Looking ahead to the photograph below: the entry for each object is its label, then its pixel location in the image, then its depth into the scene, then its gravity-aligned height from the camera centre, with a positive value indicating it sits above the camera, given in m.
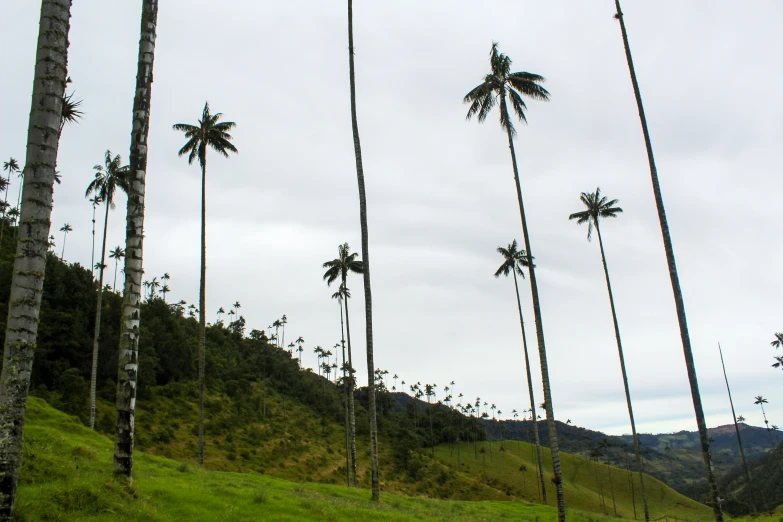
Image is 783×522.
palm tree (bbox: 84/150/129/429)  38.31 +19.37
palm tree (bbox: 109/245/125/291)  87.06 +31.36
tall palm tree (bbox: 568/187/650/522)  41.91 +16.10
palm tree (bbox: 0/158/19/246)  69.62 +37.86
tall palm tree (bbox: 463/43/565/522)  25.75 +16.52
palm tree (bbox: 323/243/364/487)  43.69 +13.38
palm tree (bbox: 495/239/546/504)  48.25 +14.31
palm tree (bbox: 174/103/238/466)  34.12 +19.63
